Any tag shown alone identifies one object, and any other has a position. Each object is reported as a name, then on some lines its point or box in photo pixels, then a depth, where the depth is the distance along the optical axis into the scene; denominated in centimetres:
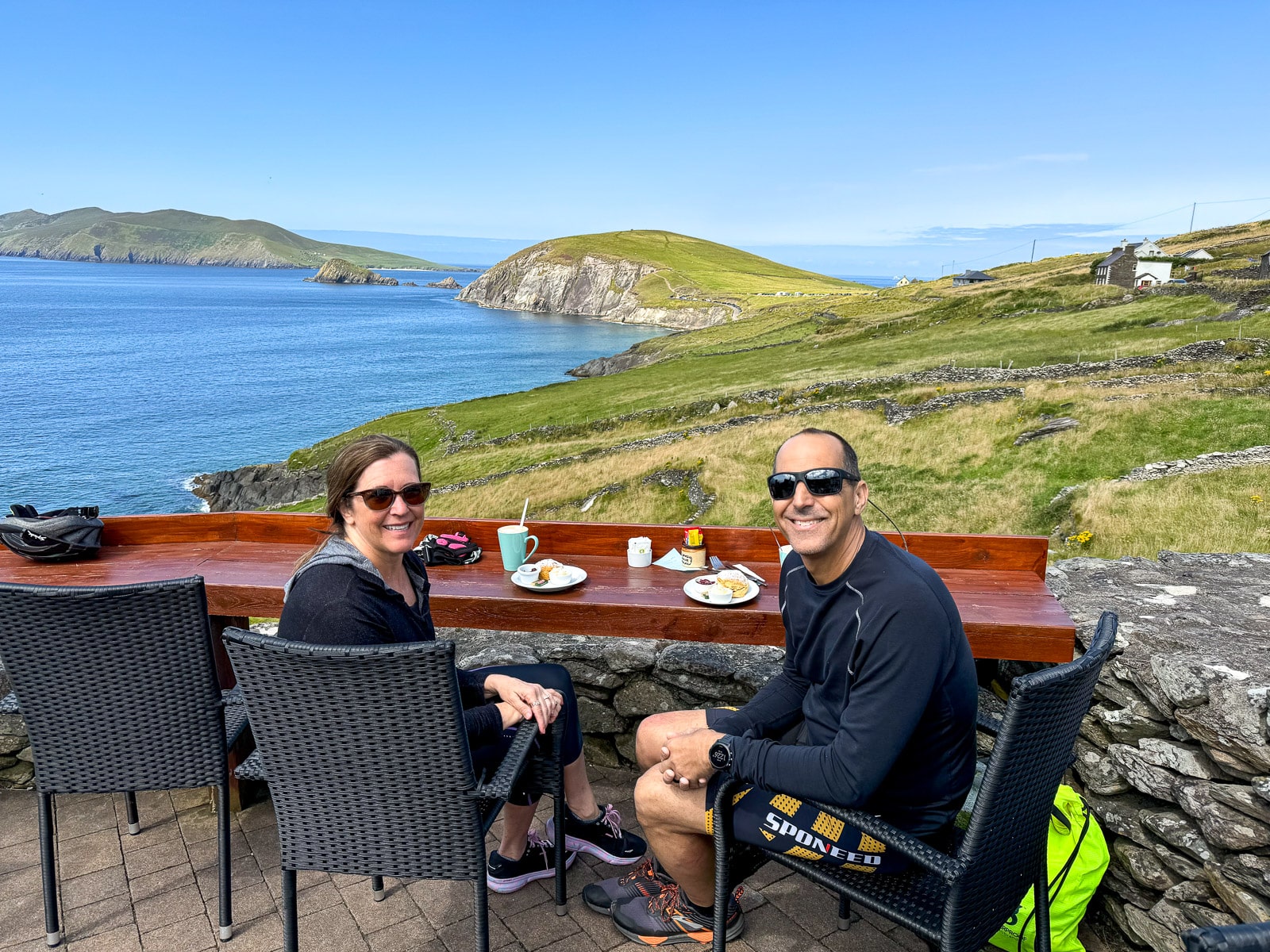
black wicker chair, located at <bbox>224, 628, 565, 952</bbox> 221
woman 246
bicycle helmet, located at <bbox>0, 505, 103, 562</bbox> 415
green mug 395
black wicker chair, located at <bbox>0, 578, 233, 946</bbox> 270
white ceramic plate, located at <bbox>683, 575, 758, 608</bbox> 353
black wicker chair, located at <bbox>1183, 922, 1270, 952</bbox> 121
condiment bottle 403
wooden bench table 344
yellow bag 286
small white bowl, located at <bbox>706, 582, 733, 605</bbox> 351
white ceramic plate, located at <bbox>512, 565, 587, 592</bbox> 368
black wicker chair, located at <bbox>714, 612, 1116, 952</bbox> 198
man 218
